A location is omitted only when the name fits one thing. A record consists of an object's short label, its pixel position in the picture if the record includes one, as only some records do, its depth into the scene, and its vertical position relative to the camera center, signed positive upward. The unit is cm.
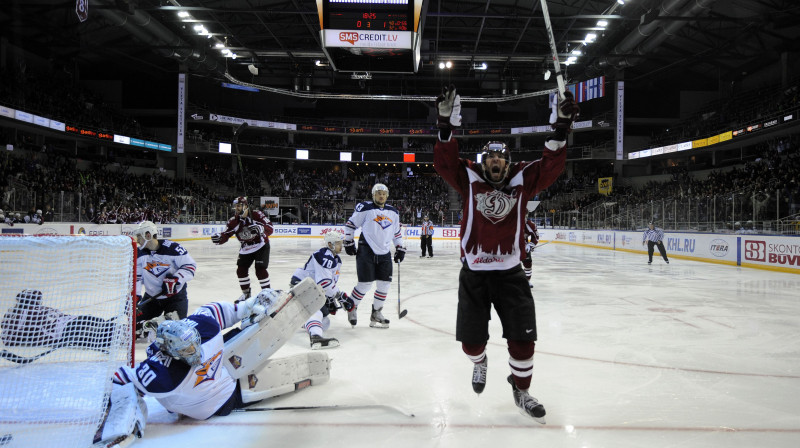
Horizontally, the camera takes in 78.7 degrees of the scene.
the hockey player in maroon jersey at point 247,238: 687 -29
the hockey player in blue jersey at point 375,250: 549 -34
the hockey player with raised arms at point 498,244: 289 -14
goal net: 270 -69
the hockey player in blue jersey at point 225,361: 259 -83
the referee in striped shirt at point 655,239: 1397 -49
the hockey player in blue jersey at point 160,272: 464 -52
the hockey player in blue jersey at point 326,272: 467 -54
